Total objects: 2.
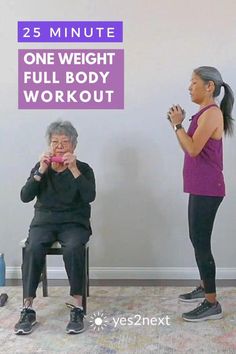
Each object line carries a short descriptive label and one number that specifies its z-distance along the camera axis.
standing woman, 2.31
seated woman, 2.37
